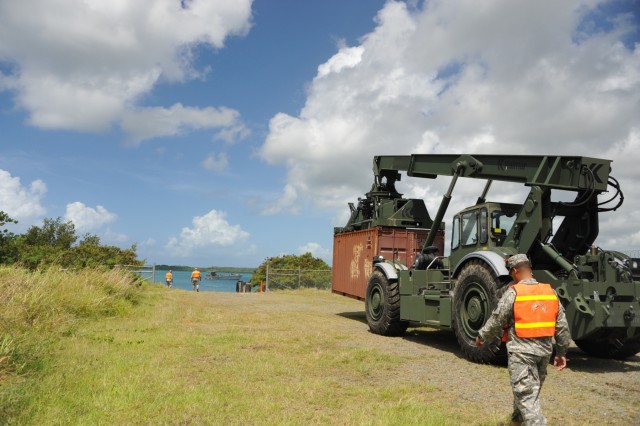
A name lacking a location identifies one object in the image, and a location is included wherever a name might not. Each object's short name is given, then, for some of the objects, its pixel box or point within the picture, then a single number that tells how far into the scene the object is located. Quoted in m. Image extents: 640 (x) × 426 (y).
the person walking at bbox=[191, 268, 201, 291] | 30.11
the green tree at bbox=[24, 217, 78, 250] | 42.97
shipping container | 13.48
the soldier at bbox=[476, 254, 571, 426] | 4.46
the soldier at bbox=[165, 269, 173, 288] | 30.94
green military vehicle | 7.55
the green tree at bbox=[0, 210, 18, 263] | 18.53
